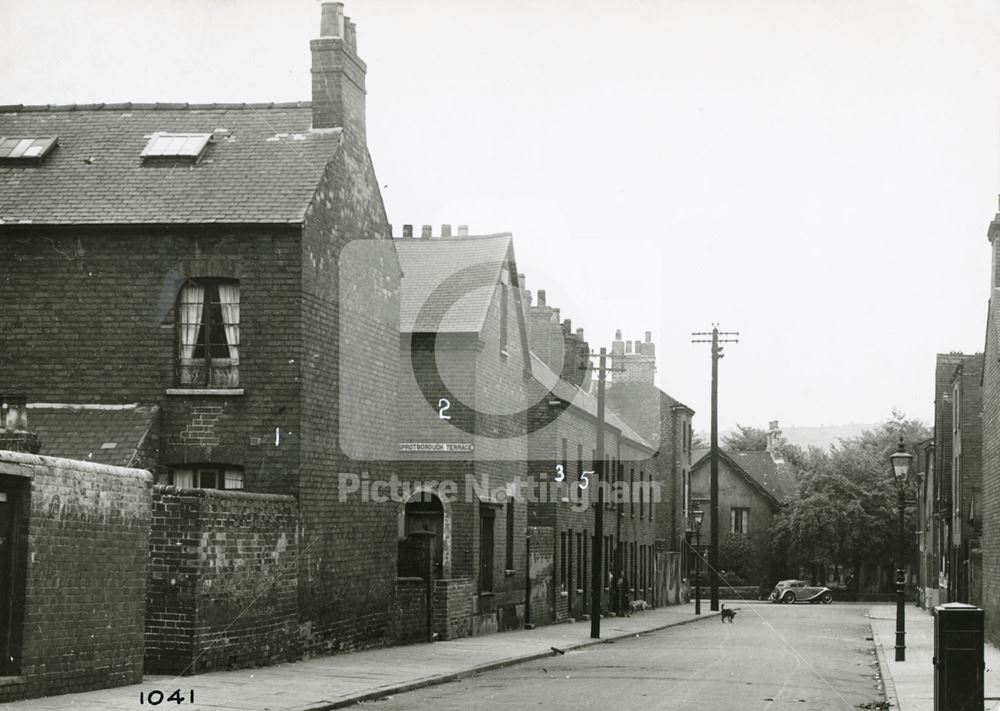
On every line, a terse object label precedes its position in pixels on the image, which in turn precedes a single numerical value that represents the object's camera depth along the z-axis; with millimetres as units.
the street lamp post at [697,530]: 50628
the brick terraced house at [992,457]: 28109
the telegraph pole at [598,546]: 32906
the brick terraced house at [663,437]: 62938
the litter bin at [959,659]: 13859
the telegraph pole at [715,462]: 53656
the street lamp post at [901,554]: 25828
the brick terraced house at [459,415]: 31312
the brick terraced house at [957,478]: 38000
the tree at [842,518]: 71312
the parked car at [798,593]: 67562
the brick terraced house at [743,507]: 75688
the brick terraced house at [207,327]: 21500
